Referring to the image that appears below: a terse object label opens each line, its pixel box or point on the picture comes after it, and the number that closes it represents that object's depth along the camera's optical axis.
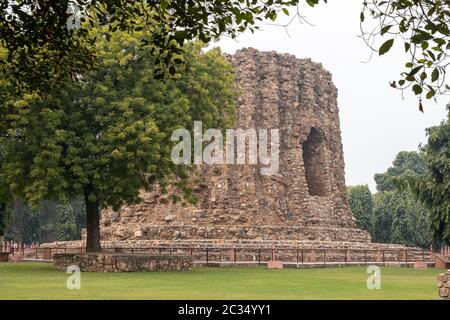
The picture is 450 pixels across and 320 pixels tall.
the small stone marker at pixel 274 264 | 26.11
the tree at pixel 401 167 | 82.25
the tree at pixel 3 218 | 32.69
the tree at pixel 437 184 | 30.36
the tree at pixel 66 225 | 53.62
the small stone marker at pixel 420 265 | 29.31
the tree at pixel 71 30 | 9.00
